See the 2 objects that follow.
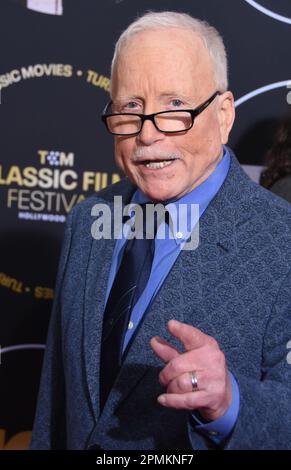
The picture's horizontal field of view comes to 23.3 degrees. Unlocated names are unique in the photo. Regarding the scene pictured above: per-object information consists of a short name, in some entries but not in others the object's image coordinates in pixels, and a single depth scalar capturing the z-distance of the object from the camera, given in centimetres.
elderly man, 121
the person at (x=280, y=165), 189
